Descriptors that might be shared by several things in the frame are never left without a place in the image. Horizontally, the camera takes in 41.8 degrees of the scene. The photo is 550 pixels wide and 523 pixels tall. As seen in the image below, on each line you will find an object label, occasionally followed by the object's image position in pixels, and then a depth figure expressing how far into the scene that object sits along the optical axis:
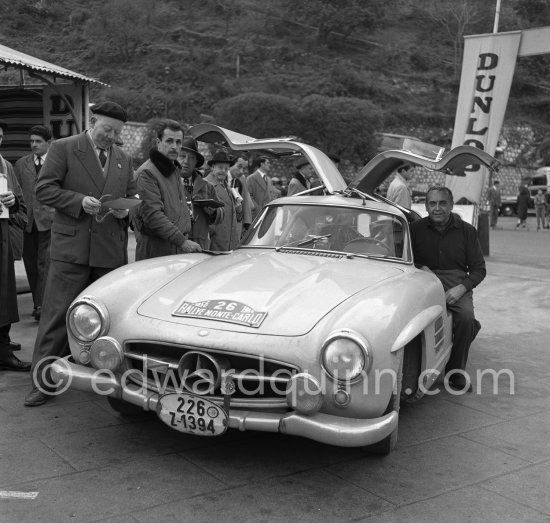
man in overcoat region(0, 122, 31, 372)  5.31
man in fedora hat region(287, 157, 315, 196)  10.89
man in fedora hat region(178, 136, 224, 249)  6.64
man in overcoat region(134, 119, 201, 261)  5.37
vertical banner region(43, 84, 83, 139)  11.38
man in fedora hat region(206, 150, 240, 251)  7.46
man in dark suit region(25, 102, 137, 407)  4.72
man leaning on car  5.57
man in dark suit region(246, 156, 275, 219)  11.52
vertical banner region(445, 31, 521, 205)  14.26
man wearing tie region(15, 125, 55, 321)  7.03
